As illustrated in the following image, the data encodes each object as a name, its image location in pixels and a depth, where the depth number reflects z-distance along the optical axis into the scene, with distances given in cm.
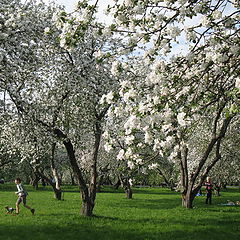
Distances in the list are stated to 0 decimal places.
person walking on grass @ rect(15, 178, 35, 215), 1641
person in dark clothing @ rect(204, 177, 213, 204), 2477
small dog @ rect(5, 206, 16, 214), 1630
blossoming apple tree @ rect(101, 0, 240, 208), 691
